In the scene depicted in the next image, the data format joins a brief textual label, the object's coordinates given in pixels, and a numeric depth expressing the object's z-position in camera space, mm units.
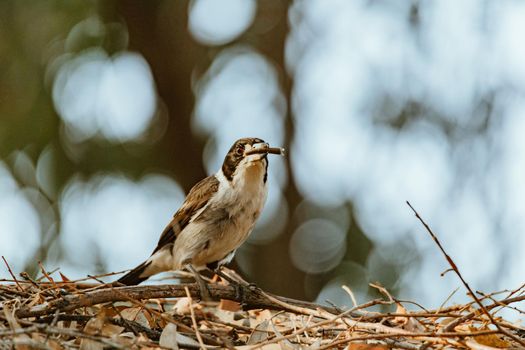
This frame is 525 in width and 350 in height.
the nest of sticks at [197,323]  5891
